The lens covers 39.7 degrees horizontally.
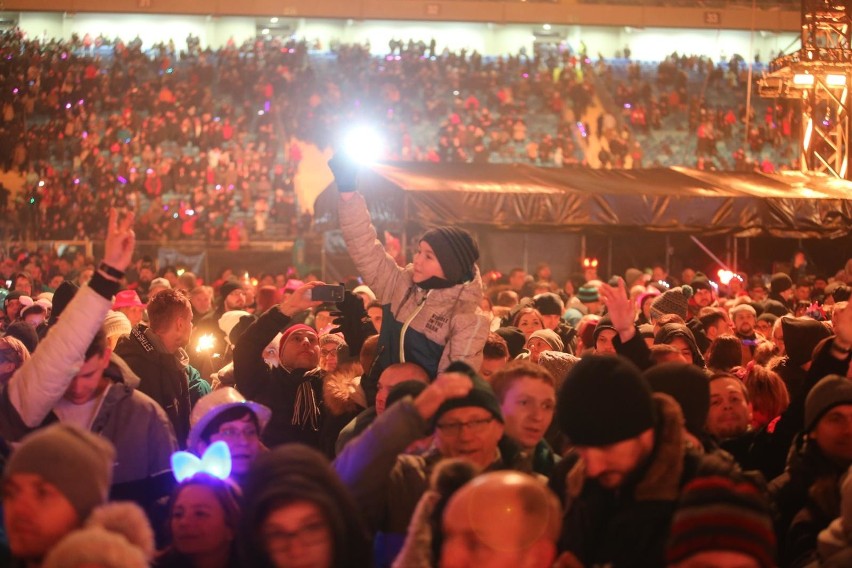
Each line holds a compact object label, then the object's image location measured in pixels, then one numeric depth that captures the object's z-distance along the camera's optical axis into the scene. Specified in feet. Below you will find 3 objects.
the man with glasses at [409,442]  12.21
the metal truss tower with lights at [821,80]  68.23
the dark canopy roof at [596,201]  57.41
